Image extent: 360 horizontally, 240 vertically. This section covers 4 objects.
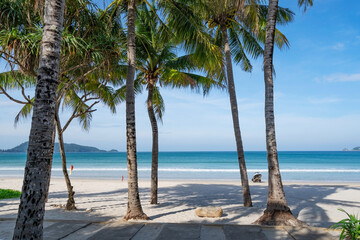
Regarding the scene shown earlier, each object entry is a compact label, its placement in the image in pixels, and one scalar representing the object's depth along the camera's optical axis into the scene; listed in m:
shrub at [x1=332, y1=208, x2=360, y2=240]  4.02
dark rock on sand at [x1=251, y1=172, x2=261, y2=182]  19.58
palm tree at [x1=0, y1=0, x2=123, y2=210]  6.48
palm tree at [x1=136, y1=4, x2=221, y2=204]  10.12
